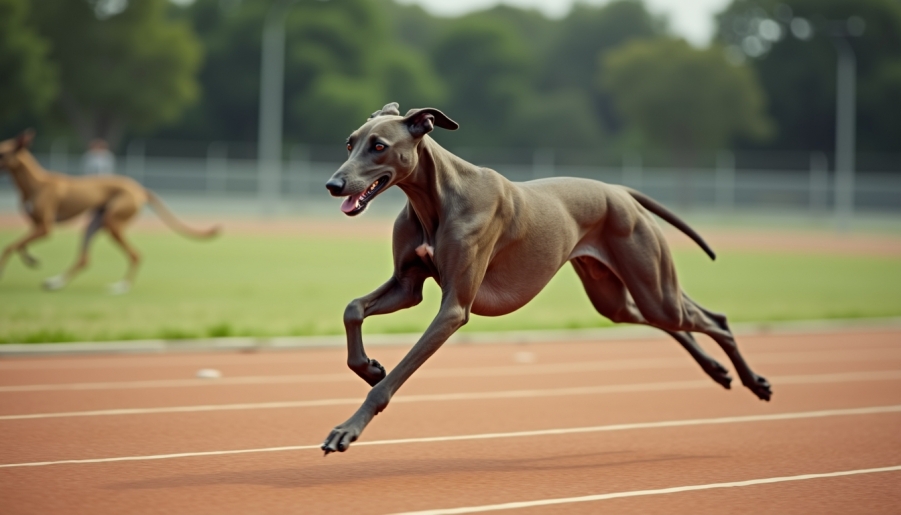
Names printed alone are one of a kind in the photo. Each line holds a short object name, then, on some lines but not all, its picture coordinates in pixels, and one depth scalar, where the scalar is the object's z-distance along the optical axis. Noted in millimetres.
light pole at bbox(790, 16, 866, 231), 43312
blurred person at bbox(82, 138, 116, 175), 28328
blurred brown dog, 17438
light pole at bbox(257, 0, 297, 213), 41312
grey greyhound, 6129
